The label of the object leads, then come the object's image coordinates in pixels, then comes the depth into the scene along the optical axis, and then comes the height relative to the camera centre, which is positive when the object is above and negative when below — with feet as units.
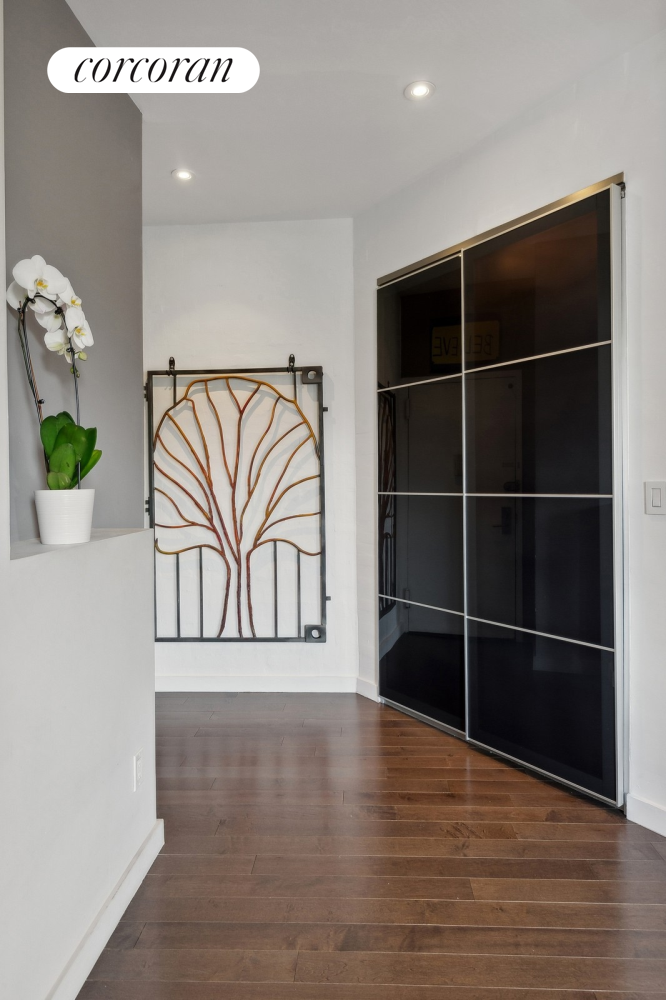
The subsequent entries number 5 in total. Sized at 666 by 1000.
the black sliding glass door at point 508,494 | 7.54 -0.05
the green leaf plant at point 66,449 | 5.09 +0.34
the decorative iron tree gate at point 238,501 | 11.91 -0.17
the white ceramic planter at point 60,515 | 4.96 -0.17
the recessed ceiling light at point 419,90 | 7.77 +4.76
